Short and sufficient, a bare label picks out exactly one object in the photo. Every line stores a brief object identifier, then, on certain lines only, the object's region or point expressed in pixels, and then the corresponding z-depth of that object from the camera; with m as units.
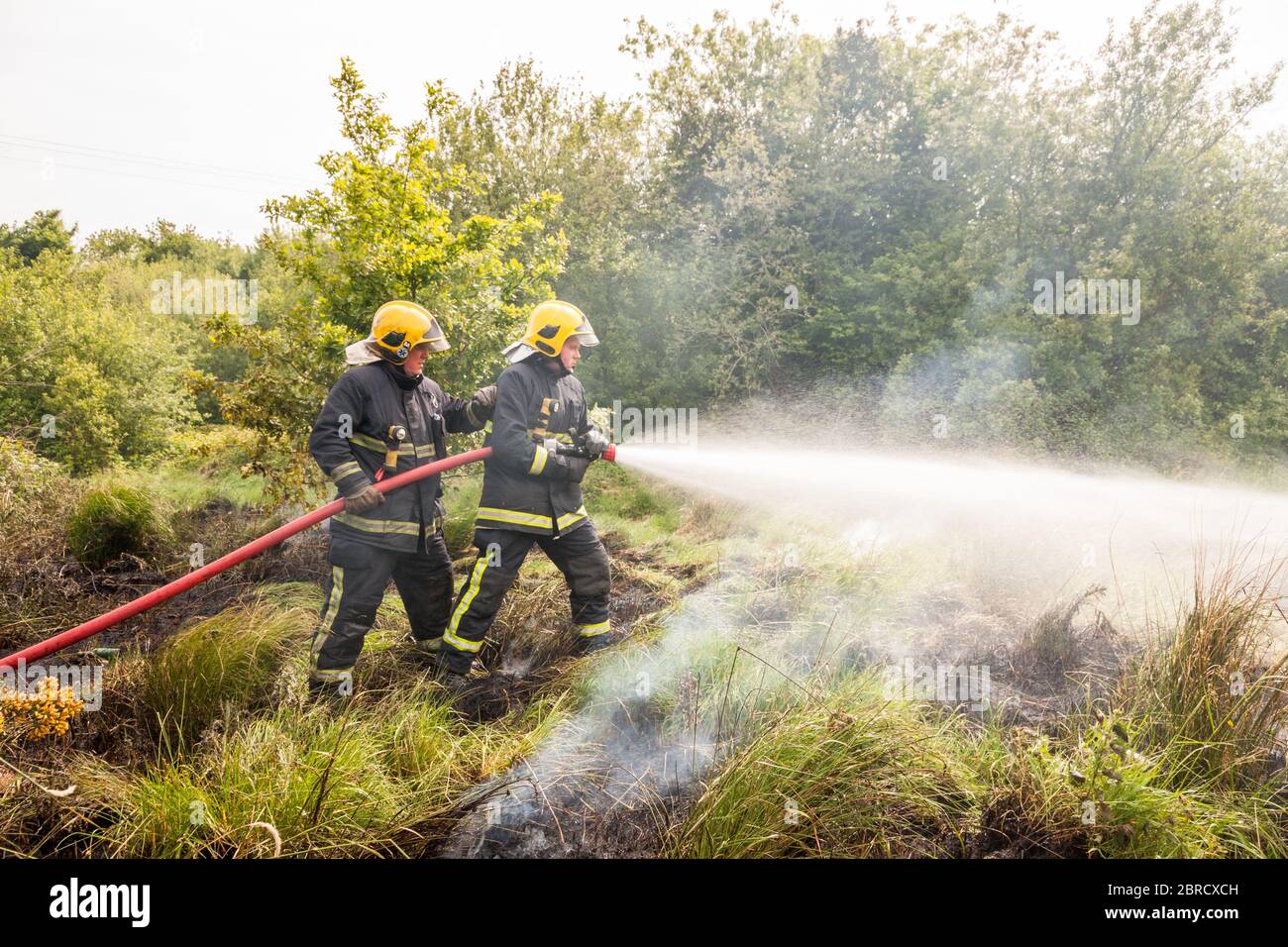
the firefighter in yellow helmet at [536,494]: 4.09
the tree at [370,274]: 5.88
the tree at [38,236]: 28.28
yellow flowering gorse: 2.42
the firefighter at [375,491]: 3.70
